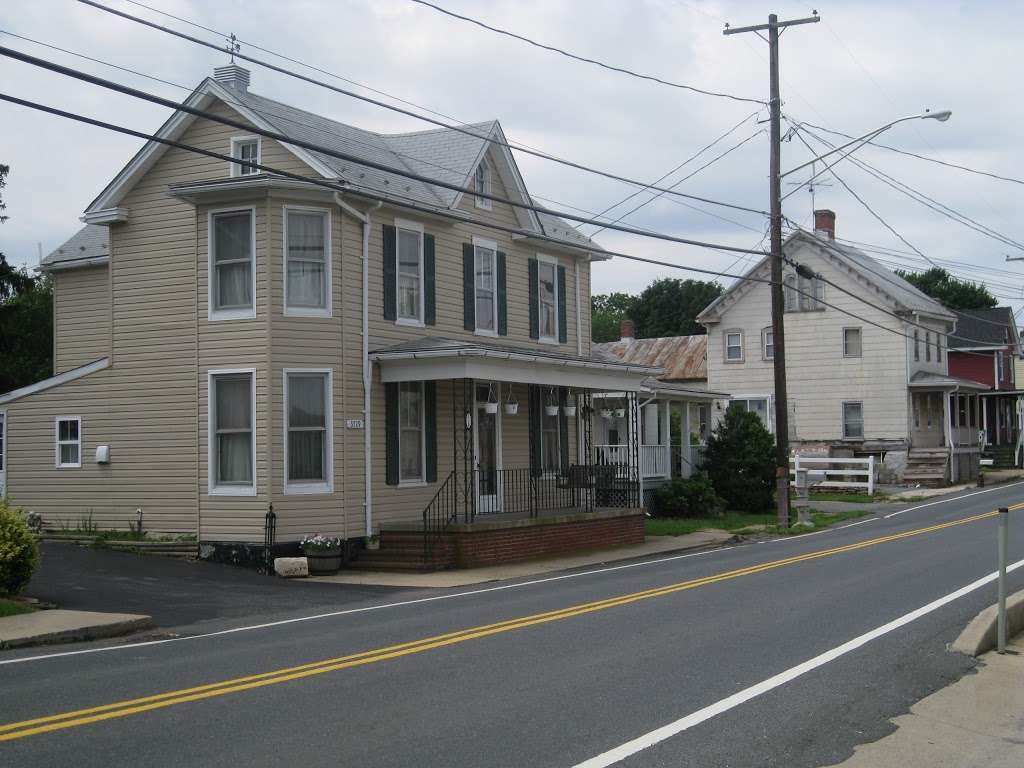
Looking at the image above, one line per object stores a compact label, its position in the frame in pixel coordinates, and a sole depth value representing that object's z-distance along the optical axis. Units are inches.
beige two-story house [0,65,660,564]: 799.7
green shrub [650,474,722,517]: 1204.5
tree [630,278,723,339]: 3255.4
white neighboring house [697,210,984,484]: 1786.4
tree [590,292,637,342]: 3732.8
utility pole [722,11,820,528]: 1090.1
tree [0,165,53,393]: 1543.2
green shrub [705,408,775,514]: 1294.3
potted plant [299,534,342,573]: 759.7
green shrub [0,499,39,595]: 574.6
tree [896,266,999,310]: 3287.4
